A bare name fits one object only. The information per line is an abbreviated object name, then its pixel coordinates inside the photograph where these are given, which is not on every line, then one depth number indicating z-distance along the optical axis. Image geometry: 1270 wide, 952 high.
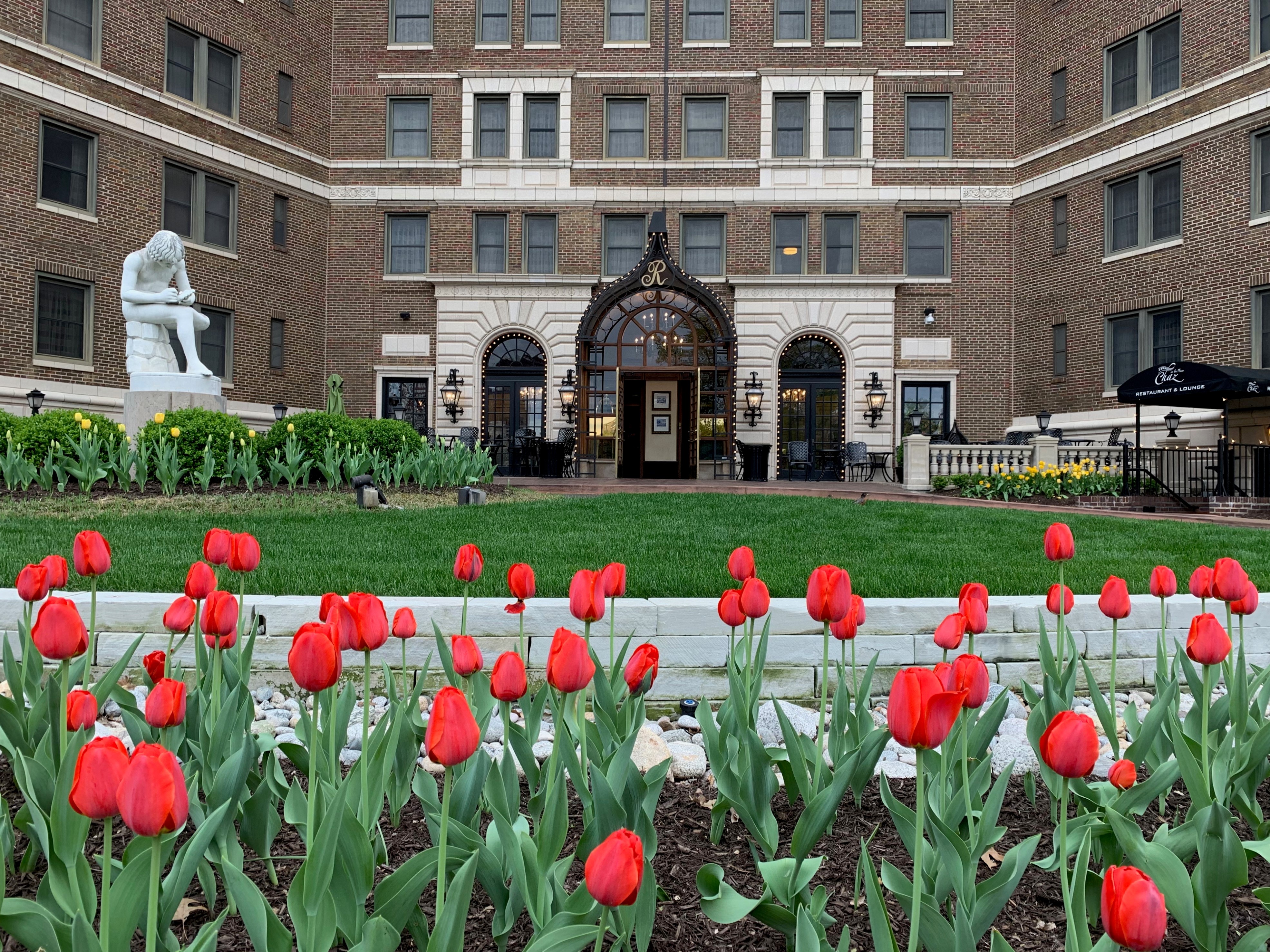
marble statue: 14.09
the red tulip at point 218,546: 2.52
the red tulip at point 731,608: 2.57
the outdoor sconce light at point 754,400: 25.27
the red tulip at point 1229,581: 2.57
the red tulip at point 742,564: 2.67
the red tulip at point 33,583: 2.43
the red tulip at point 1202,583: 2.81
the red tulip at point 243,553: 2.42
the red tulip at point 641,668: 2.29
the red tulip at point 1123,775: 2.01
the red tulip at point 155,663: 2.29
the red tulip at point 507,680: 1.80
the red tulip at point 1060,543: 2.77
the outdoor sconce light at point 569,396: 25.42
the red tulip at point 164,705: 1.81
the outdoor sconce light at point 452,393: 25.59
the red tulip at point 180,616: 2.39
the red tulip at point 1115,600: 2.68
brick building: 23.92
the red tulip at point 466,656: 2.09
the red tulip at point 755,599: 2.38
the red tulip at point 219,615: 2.20
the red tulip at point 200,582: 2.34
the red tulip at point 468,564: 2.57
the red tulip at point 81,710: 1.96
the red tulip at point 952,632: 2.27
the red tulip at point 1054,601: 2.77
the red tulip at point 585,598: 2.16
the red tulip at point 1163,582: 2.89
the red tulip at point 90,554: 2.36
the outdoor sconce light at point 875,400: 25.00
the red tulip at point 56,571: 2.45
